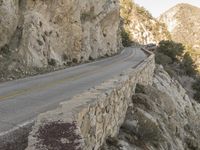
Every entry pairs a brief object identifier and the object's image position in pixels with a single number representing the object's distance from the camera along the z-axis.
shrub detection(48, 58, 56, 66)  21.74
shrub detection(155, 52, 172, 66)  37.24
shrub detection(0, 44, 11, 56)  17.56
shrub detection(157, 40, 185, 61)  47.61
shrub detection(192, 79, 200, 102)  32.85
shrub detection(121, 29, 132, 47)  75.71
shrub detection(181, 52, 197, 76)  42.61
